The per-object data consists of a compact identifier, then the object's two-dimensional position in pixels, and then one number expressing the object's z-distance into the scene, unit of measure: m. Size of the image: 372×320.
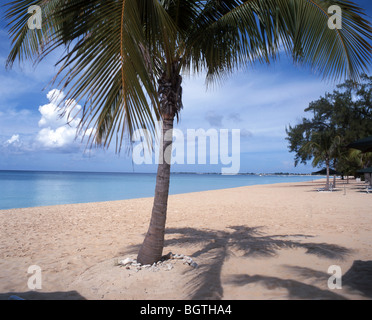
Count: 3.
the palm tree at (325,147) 21.48
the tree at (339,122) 23.30
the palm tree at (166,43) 1.99
